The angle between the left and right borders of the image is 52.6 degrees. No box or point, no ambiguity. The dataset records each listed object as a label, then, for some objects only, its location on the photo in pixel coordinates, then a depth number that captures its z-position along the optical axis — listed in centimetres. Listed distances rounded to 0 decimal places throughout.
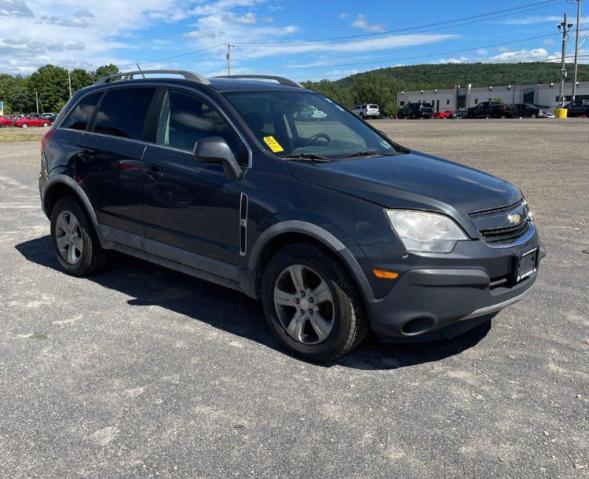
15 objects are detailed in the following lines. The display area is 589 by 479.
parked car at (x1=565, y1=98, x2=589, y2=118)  5599
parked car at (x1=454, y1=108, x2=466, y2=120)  6664
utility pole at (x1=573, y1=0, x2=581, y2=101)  6769
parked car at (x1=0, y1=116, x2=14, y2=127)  6017
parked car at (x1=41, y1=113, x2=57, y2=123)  6882
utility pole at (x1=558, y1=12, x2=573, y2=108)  6804
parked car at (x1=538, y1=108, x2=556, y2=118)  5878
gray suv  350
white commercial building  9525
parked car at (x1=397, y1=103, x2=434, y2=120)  6562
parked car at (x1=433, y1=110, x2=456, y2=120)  7050
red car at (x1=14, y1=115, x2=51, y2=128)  6142
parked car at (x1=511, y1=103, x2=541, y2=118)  5828
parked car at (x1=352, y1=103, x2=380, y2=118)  6694
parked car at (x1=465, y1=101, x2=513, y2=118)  5862
